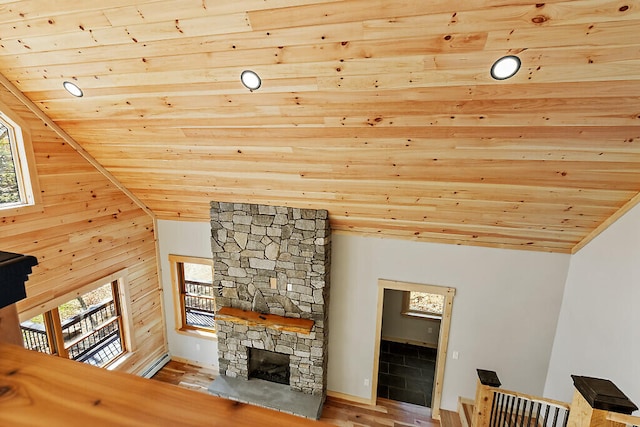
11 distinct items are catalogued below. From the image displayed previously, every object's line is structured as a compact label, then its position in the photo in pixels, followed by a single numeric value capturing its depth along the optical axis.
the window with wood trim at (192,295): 5.78
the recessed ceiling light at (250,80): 2.45
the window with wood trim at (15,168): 3.38
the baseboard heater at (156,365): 5.55
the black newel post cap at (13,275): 0.72
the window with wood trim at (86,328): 4.04
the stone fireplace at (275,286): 4.61
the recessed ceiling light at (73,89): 2.98
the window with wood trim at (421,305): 6.90
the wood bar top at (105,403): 0.52
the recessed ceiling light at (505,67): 2.02
